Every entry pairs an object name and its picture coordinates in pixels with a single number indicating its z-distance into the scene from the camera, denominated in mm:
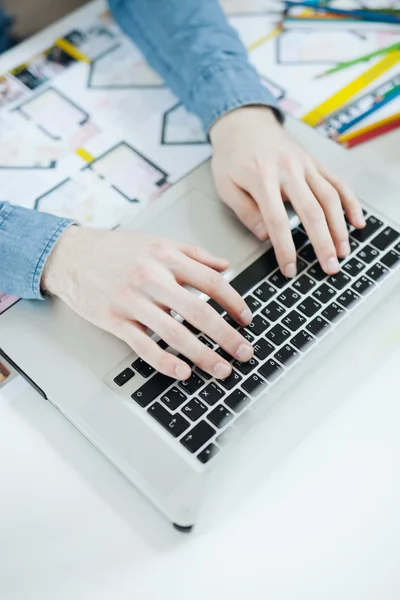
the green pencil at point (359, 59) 829
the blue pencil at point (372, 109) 773
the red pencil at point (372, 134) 762
